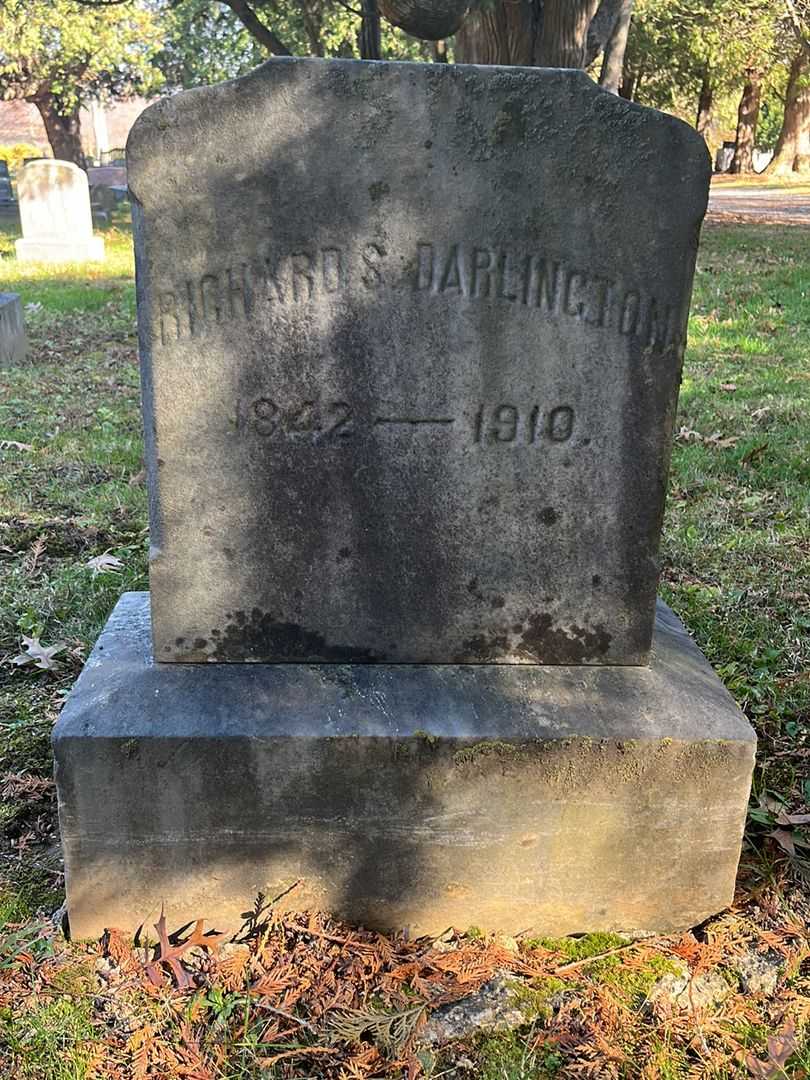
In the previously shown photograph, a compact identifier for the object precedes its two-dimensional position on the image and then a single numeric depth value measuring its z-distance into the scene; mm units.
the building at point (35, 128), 73312
